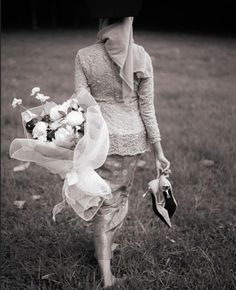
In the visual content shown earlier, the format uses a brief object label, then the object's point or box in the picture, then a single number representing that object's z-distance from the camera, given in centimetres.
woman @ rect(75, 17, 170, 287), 250
